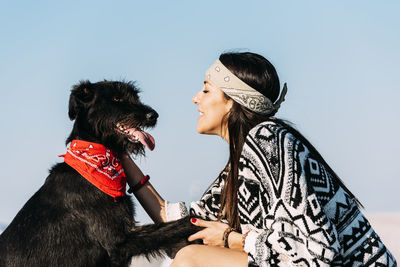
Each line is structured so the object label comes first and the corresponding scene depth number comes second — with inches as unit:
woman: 110.4
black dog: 151.3
